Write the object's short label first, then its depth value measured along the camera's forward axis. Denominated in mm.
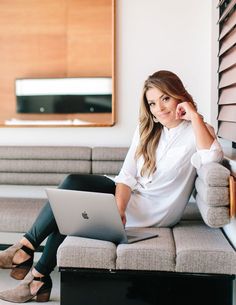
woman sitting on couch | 2240
